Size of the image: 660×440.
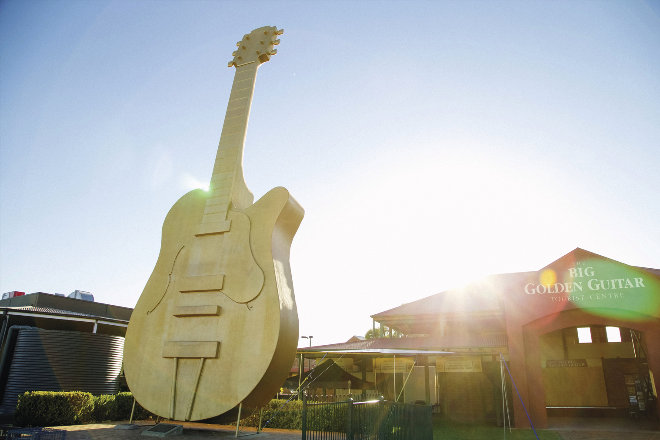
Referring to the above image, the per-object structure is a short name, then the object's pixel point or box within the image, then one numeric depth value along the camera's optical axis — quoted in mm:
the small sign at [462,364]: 17812
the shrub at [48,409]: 9125
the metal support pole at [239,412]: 5925
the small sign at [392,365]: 19078
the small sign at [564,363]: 24167
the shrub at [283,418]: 11391
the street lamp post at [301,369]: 12780
